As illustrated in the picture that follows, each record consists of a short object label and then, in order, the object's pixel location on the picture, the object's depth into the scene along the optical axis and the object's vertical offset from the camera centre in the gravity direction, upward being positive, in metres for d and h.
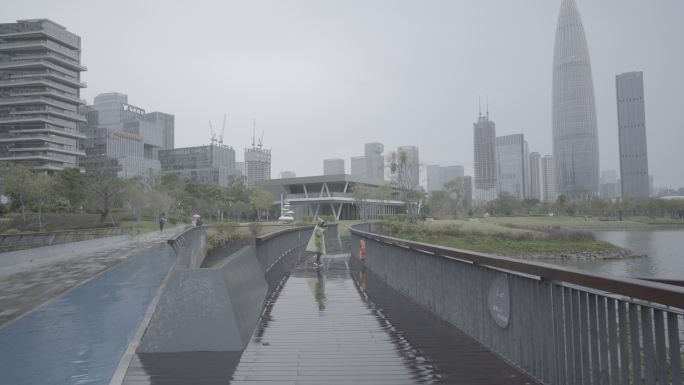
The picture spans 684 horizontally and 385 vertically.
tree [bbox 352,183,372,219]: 79.88 +3.46
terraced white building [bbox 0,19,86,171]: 101.44 +26.86
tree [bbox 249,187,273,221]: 86.62 +3.24
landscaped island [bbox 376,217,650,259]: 40.22 -2.40
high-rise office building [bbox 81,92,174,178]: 175.62 +28.32
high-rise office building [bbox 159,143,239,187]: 191.38 +17.34
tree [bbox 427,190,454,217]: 97.50 +2.08
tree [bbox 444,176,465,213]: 94.56 +4.51
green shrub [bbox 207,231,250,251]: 18.28 -0.83
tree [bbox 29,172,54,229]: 51.97 +3.58
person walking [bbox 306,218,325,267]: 15.72 -0.89
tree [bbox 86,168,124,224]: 65.12 +4.27
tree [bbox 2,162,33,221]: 51.59 +4.22
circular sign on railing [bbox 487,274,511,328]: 5.23 -0.98
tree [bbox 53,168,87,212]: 66.69 +4.49
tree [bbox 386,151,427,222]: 64.25 +5.56
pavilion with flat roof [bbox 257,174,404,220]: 95.19 +3.95
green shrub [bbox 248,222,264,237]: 28.92 -0.67
